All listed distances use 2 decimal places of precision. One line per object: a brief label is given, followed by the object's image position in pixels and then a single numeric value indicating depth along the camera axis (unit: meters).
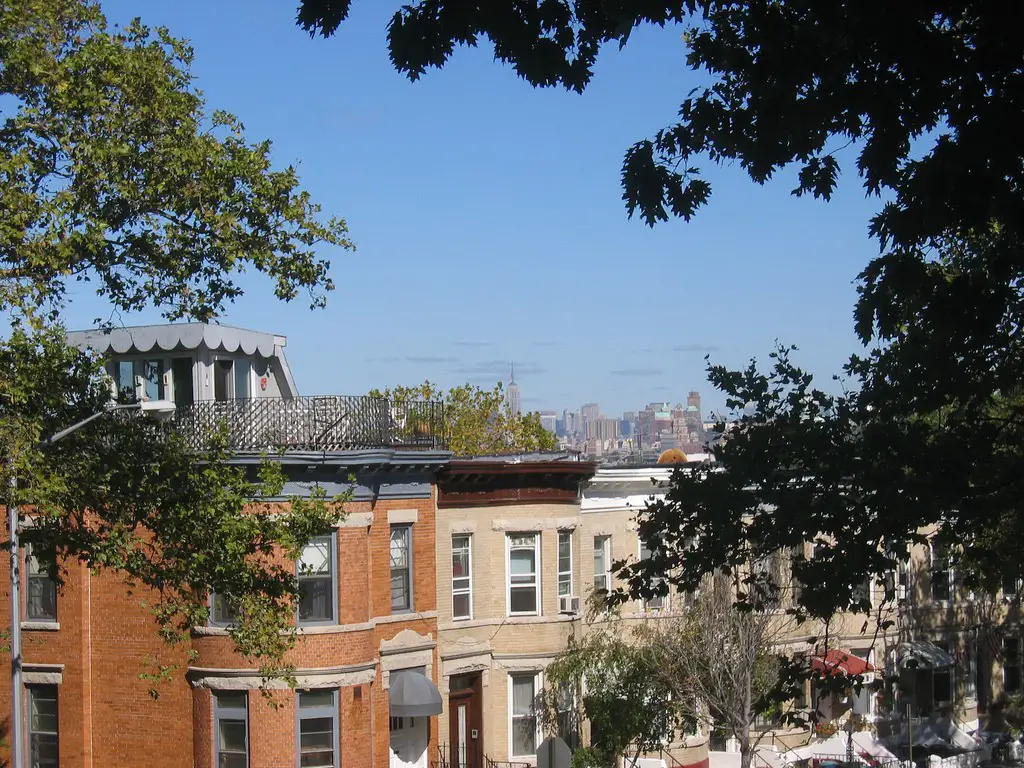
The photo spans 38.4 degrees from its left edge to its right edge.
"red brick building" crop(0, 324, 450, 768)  29.39
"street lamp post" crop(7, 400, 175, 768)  21.42
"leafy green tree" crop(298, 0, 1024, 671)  11.65
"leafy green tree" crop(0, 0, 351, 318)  20.95
